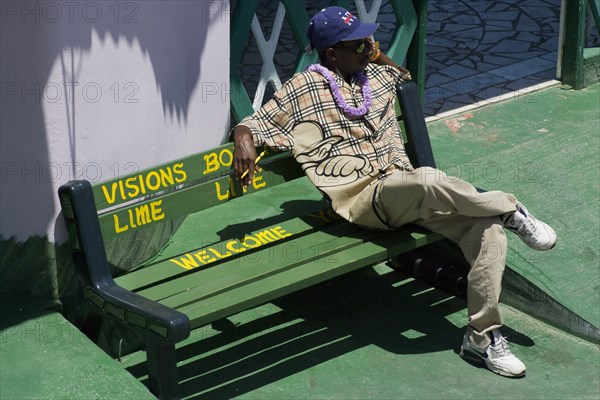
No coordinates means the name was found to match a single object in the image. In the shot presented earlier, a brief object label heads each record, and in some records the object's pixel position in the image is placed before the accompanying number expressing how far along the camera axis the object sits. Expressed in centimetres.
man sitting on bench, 534
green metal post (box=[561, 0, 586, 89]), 803
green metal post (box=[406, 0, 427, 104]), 737
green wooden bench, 483
